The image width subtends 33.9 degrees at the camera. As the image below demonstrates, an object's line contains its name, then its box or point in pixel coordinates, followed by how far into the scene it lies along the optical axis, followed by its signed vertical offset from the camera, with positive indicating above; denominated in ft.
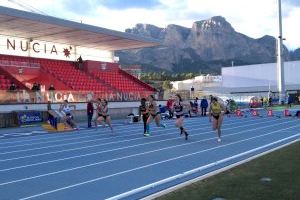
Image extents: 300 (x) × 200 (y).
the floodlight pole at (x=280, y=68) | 163.51 +9.57
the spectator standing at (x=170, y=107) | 110.83 -1.96
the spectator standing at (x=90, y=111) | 88.07 -2.06
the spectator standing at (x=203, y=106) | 123.75 -2.03
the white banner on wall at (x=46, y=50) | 122.72 +14.03
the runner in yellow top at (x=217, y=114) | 55.93 -1.85
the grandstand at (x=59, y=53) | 111.45 +13.13
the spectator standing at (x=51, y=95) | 99.73 +1.12
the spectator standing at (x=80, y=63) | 142.20 +10.74
